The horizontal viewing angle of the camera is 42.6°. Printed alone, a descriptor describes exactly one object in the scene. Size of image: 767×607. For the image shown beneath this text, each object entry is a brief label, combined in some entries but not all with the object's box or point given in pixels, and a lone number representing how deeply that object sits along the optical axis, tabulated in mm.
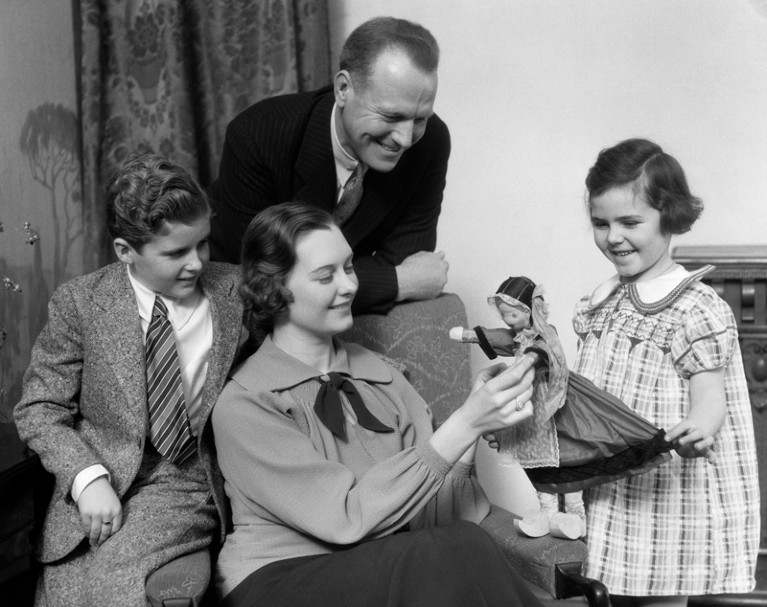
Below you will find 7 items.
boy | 2160
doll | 1976
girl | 2277
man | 2436
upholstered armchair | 2744
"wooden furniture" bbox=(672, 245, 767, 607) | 2824
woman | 1928
